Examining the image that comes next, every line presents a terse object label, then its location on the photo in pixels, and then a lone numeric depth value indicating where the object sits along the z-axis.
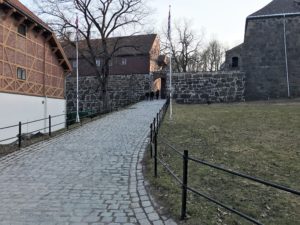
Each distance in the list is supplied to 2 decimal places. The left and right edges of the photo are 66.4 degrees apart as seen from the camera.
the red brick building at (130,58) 27.12
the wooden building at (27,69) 12.00
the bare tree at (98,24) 19.63
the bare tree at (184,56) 33.10
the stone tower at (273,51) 19.67
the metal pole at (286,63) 19.51
